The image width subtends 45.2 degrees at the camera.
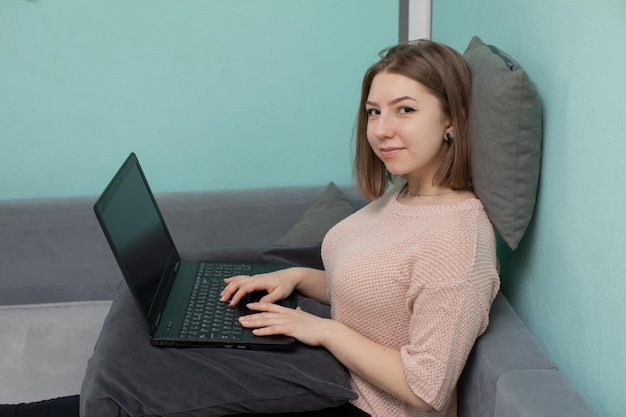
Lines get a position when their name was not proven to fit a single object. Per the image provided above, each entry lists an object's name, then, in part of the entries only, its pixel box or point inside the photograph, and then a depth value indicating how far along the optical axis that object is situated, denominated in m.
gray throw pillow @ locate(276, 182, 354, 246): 1.87
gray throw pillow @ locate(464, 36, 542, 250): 1.19
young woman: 1.13
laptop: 1.30
